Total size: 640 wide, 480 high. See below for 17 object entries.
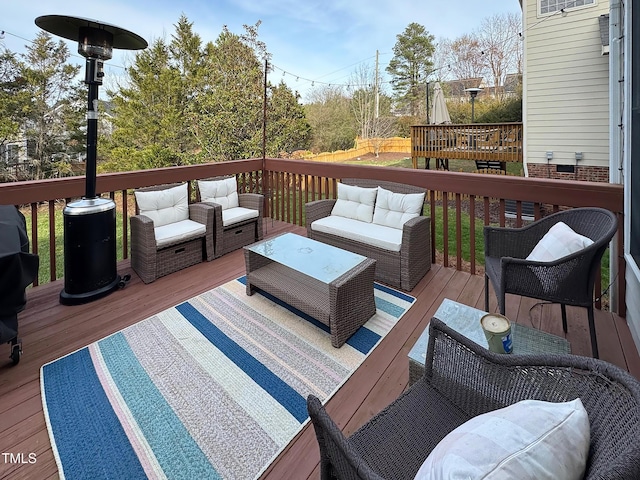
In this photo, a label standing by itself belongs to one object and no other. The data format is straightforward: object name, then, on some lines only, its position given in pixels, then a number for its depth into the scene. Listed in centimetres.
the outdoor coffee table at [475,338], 163
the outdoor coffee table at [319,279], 234
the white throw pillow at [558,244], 209
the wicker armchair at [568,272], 198
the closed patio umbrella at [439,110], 971
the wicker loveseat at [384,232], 313
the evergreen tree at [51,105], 851
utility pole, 1497
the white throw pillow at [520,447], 68
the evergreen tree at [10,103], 807
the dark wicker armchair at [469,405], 76
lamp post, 893
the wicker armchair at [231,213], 400
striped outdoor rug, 155
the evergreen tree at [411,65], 1590
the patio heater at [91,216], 270
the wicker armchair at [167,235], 332
